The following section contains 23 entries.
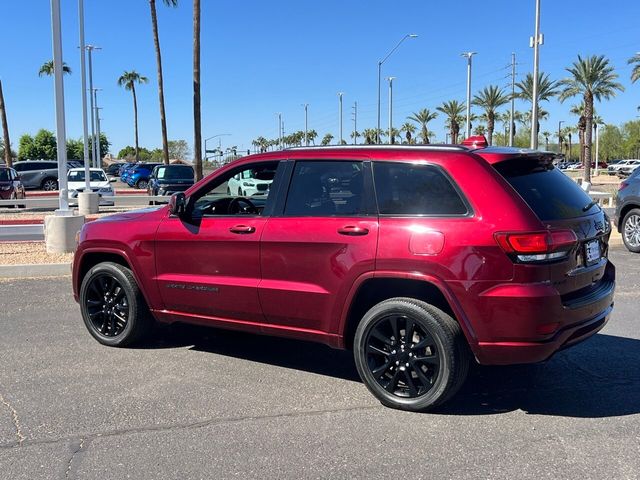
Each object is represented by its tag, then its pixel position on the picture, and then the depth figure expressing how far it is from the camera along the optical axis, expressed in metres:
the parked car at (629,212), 10.84
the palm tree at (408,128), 102.51
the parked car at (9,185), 20.70
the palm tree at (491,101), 57.88
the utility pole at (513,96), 55.08
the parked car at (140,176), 41.47
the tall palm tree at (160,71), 33.62
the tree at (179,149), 139.25
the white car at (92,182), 25.15
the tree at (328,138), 121.59
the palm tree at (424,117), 73.59
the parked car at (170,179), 23.59
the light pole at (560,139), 119.56
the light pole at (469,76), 41.54
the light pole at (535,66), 27.29
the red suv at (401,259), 3.77
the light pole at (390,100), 48.88
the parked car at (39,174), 31.61
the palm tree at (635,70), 42.66
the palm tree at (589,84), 42.00
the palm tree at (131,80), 72.31
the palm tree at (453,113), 65.62
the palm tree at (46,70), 53.63
